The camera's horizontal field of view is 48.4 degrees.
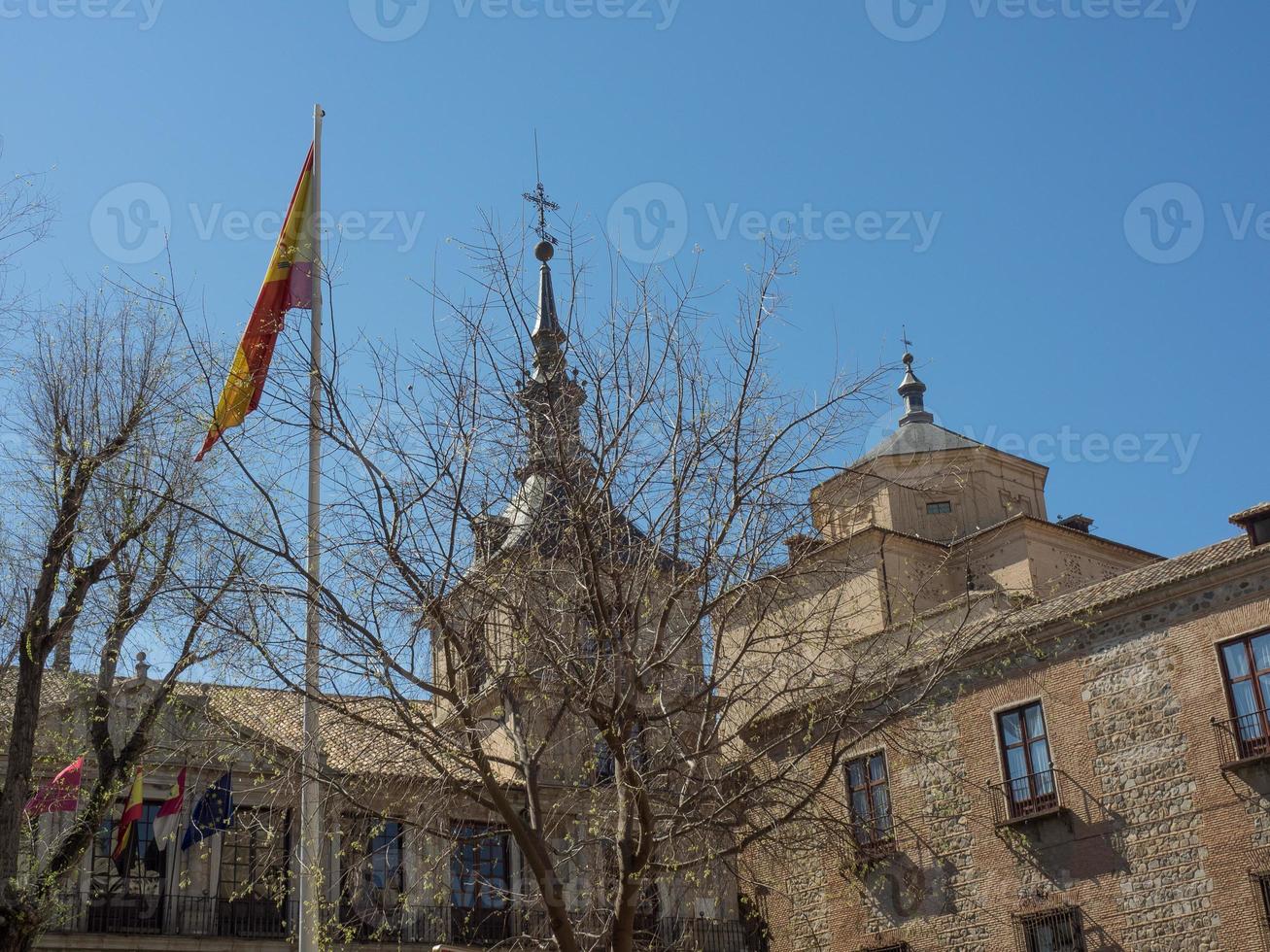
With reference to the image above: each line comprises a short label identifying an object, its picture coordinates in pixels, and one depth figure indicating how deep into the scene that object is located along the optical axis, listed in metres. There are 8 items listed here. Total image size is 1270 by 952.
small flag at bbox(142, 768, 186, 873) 22.52
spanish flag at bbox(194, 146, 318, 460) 13.33
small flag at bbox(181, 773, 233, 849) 21.94
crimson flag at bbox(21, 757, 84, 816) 18.55
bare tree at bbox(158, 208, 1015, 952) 11.17
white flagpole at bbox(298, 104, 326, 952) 11.73
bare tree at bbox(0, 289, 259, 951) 14.83
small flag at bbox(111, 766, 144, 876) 22.55
